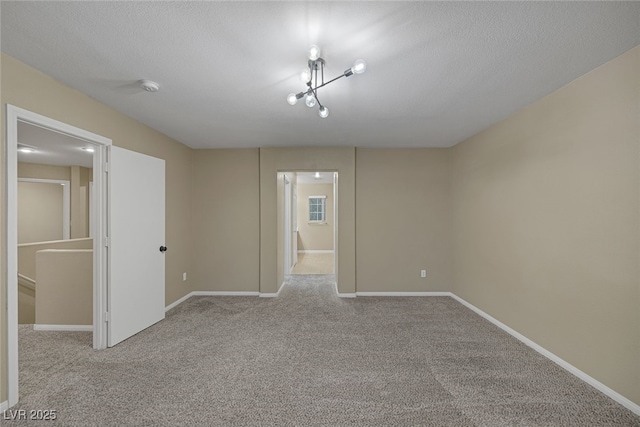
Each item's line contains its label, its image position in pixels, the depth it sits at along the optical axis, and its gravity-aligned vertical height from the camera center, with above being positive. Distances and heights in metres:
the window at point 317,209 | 9.58 +0.28
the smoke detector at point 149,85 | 2.22 +1.12
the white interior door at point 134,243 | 2.78 -0.30
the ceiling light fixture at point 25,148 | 3.94 +1.07
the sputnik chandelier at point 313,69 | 1.66 +1.00
